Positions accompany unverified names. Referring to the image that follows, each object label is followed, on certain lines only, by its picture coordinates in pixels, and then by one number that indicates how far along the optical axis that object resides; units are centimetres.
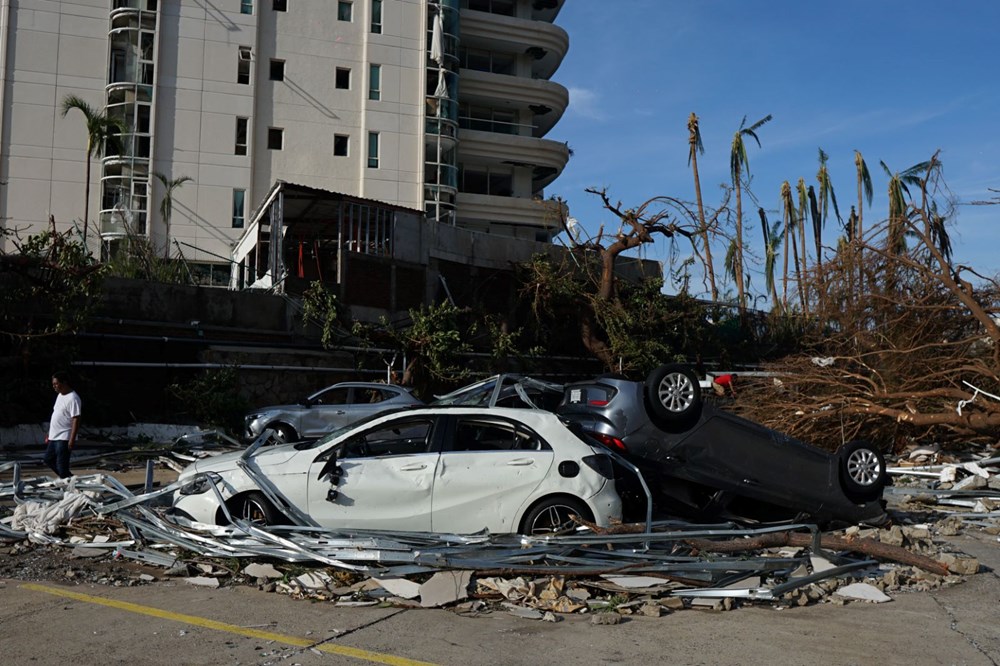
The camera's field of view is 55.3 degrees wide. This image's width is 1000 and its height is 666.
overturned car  967
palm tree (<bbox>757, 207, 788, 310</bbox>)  4374
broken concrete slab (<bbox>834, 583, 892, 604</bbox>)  756
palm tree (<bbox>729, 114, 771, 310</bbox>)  3869
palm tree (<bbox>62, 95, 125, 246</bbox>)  3203
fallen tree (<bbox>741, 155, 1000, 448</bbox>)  1625
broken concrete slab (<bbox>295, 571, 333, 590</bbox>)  755
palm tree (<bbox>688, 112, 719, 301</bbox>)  3890
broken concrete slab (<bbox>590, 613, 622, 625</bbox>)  675
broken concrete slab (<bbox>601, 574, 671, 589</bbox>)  742
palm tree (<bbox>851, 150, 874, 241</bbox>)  3988
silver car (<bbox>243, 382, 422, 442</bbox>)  1742
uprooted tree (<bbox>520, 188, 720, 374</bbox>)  2542
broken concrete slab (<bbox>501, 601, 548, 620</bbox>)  692
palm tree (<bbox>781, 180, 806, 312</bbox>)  4272
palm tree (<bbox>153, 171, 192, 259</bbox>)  3847
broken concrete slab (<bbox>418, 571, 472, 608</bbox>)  718
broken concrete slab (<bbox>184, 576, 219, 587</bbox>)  775
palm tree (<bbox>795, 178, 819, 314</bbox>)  4175
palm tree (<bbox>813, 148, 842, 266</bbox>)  4056
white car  847
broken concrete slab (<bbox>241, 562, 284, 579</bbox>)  781
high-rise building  4081
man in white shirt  1143
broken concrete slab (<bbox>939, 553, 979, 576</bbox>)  850
